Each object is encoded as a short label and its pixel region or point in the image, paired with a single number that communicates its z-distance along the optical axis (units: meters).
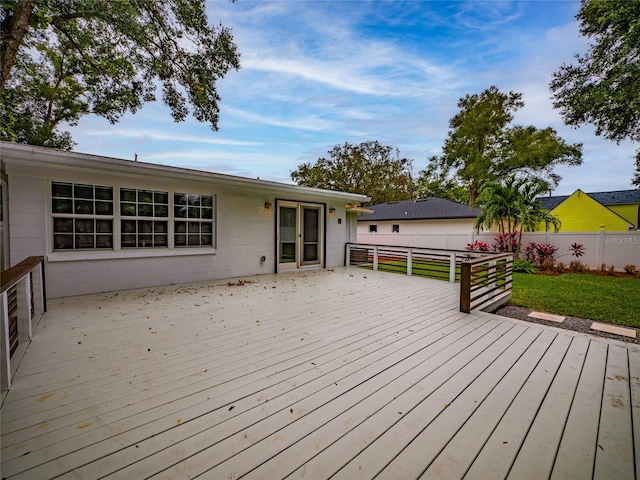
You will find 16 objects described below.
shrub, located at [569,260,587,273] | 8.79
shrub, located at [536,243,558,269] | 9.32
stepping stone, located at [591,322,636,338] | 3.62
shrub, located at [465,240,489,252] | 9.83
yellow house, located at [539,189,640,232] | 16.56
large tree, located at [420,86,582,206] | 16.44
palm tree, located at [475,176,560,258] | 9.67
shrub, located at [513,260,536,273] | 8.86
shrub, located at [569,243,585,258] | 9.10
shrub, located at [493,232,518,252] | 10.20
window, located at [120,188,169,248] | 5.61
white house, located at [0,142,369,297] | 4.62
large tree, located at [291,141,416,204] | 25.59
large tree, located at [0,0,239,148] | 6.22
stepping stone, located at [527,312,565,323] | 4.19
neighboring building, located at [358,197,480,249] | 13.77
